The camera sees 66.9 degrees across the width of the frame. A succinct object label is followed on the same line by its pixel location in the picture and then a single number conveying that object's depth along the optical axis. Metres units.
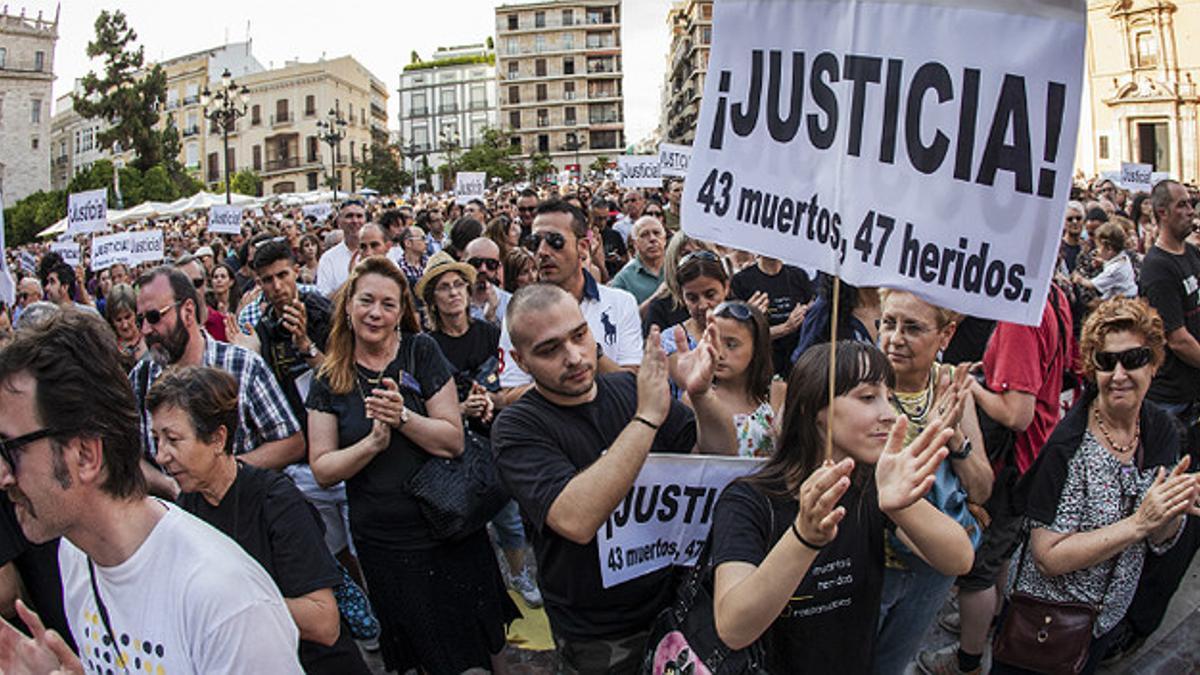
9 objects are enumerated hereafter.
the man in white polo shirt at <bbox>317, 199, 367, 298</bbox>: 7.87
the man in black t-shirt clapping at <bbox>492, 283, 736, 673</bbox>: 2.65
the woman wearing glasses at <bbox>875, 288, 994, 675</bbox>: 2.96
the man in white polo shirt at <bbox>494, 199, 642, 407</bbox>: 4.67
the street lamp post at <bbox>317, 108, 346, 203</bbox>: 39.66
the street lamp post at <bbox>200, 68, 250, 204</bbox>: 25.41
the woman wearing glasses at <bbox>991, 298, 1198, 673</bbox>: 3.12
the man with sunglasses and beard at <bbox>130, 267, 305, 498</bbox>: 3.86
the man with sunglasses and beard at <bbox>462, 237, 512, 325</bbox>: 5.98
